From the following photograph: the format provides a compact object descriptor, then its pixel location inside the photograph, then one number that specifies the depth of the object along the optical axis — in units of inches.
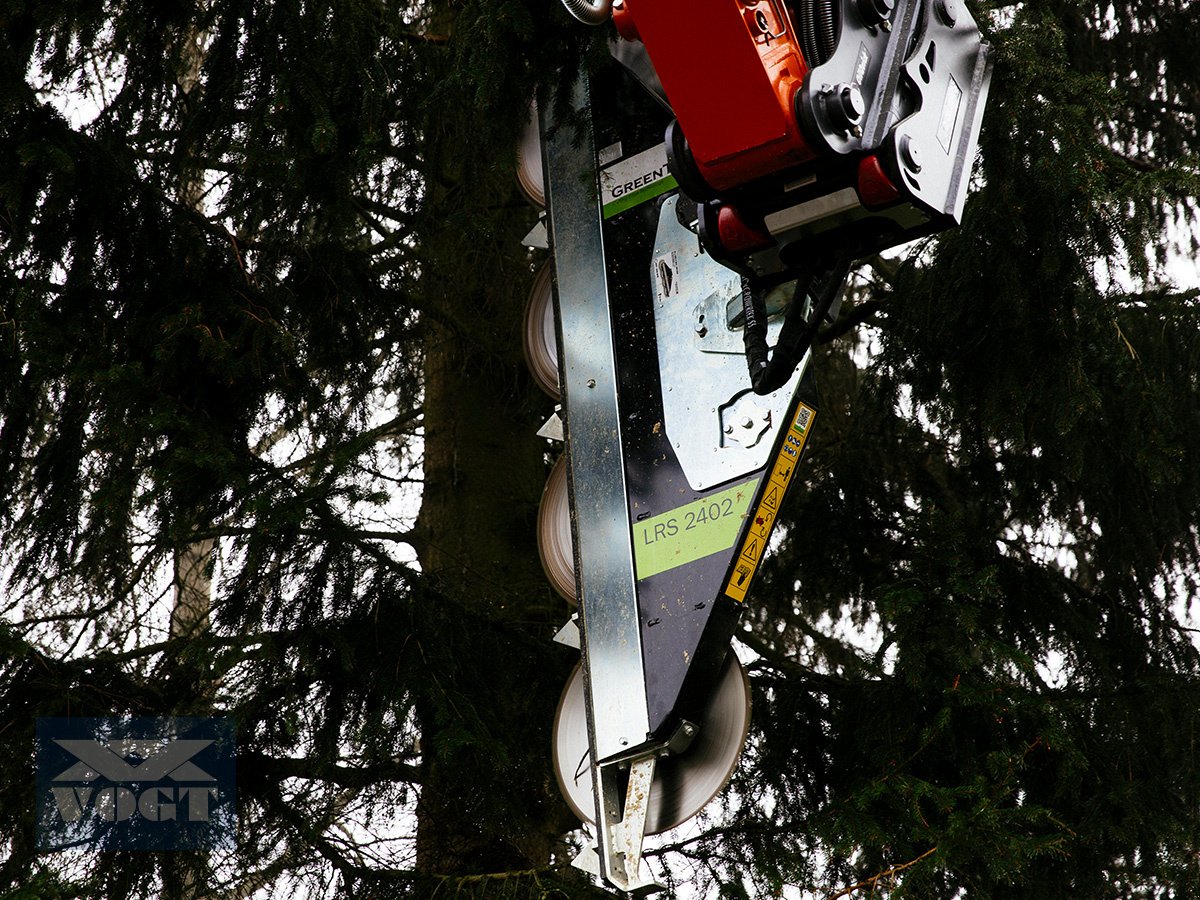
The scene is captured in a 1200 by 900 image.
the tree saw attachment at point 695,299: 257.9
